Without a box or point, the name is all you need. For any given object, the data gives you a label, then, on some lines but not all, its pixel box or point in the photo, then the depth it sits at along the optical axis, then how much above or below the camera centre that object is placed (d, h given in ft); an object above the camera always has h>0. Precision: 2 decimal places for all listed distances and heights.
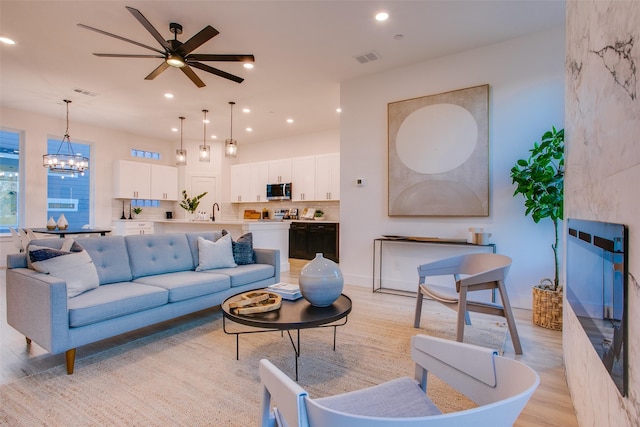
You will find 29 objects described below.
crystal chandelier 18.52 +2.84
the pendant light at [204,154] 17.62 +3.22
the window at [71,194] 22.41 +1.25
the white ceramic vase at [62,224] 18.48 -0.72
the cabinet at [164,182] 26.89 +2.52
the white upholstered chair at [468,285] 8.21 -1.93
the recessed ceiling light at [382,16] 10.87 +6.72
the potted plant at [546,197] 10.10 +0.54
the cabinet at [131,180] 24.75 +2.52
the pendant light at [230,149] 16.12 +3.19
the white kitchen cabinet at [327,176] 24.11 +2.74
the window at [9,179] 20.44 +2.04
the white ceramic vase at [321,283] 7.34 -1.61
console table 12.70 -1.35
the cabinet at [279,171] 26.58 +3.44
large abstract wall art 12.96 +2.51
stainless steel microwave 26.30 +1.74
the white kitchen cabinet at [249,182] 27.94 +2.69
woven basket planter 10.00 -3.00
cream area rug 5.77 -3.58
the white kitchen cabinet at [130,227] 24.38 -1.16
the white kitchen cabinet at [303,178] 25.21 +2.70
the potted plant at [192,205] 21.68 +0.48
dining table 16.67 -1.06
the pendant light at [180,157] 18.75 +3.20
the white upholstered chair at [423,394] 2.24 -1.63
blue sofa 7.10 -2.12
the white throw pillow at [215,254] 11.65 -1.54
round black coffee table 6.57 -2.25
